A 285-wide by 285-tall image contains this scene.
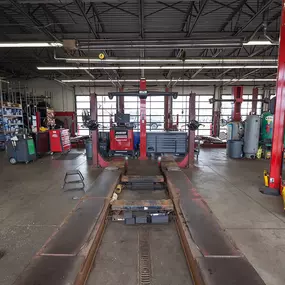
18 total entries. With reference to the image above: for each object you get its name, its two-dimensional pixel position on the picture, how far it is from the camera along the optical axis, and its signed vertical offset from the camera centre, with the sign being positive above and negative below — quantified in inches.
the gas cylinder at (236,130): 332.2 -20.9
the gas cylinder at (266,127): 316.8 -15.1
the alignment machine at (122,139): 307.1 -33.1
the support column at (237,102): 358.9 +28.6
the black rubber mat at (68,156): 323.6 -65.6
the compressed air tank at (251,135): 311.0 -28.1
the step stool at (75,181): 180.7 -60.4
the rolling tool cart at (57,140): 339.6 -38.0
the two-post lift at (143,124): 237.5 -7.5
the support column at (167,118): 485.6 -0.5
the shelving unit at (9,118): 399.5 +0.1
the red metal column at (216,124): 561.1 -18.7
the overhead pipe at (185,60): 292.8 +91.5
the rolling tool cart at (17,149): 280.1 -44.7
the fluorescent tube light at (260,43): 234.5 +89.8
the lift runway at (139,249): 68.2 -54.4
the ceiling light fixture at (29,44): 233.4 +88.8
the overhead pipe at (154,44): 245.0 +93.8
